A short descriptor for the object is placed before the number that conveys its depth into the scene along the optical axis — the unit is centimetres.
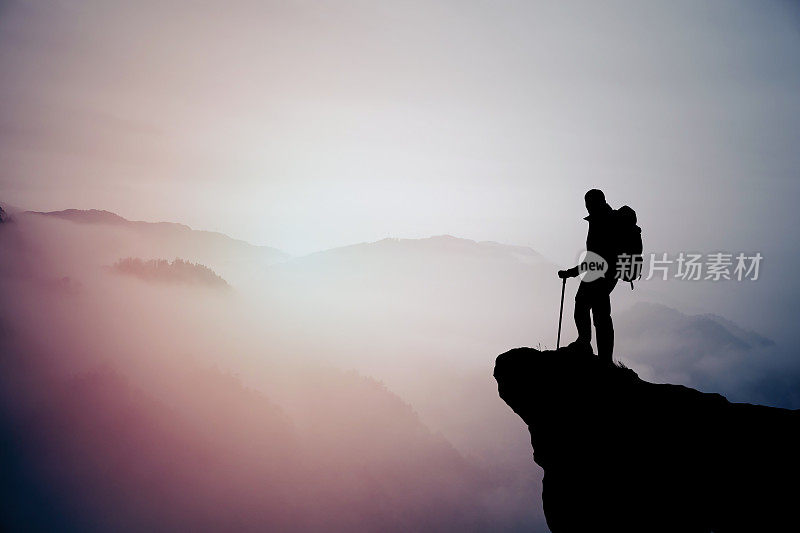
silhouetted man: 849
